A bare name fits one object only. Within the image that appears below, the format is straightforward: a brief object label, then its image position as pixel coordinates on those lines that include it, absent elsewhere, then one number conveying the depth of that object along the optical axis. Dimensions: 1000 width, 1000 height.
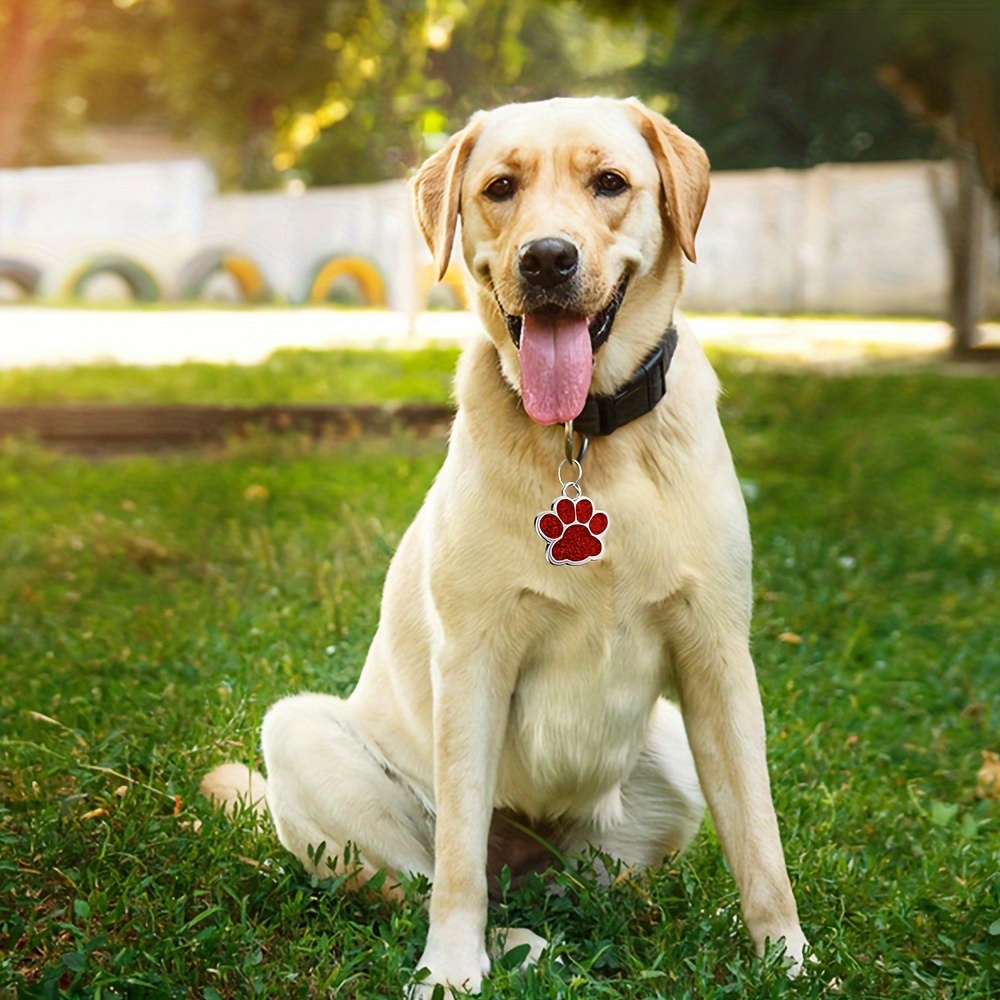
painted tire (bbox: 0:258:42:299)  20.97
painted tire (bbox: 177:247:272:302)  21.12
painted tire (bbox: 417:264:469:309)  15.07
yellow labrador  2.33
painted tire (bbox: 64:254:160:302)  20.48
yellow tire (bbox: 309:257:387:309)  20.19
